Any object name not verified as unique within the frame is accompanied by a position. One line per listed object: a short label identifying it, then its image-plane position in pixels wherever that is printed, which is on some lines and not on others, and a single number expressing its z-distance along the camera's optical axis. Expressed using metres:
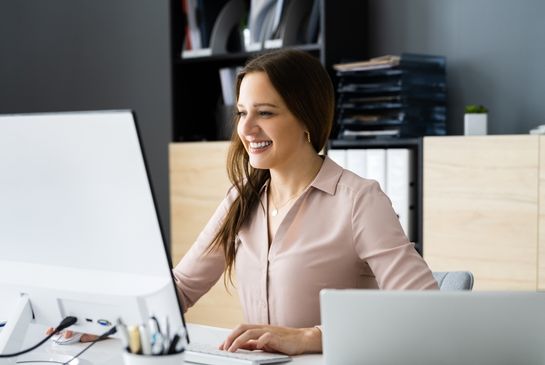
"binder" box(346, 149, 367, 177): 4.48
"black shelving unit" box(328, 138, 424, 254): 4.38
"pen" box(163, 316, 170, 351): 2.47
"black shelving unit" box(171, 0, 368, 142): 4.67
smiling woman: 3.32
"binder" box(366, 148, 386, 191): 4.44
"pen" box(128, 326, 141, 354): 2.46
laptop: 2.52
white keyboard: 2.95
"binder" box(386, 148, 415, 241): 4.39
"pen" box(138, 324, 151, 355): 2.45
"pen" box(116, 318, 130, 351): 2.46
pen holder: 2.43
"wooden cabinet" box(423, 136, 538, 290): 4.13
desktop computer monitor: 2.57
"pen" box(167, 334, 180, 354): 2.47
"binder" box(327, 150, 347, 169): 4.53
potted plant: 4.36
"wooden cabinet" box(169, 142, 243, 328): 4.87
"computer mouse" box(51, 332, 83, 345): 3.16
